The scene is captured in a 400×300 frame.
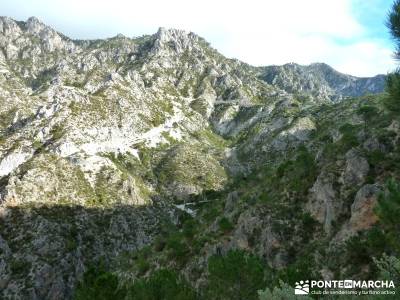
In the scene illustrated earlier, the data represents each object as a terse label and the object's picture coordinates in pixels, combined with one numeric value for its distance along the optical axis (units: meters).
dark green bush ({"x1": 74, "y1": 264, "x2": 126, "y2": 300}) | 46.62
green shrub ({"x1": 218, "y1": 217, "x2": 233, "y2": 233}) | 78.75
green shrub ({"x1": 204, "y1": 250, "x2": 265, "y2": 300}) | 40.56
